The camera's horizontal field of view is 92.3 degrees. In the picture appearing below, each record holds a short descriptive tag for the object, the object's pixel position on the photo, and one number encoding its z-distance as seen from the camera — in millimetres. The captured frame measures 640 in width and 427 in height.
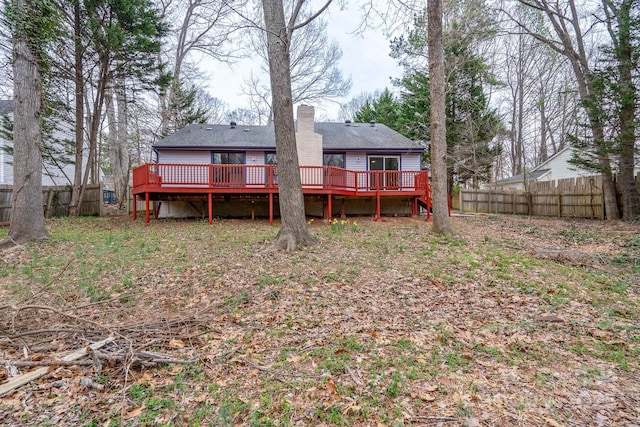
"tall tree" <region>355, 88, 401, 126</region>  24750
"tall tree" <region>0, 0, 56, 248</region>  7219
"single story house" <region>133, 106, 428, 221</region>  11273
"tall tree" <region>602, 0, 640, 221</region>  9945
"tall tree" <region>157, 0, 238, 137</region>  16906
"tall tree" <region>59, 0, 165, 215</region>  10836
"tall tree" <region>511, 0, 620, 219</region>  10992
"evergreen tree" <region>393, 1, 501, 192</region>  20091
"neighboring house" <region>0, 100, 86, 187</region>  16438
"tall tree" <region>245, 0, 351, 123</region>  19531
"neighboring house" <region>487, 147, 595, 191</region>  20108
